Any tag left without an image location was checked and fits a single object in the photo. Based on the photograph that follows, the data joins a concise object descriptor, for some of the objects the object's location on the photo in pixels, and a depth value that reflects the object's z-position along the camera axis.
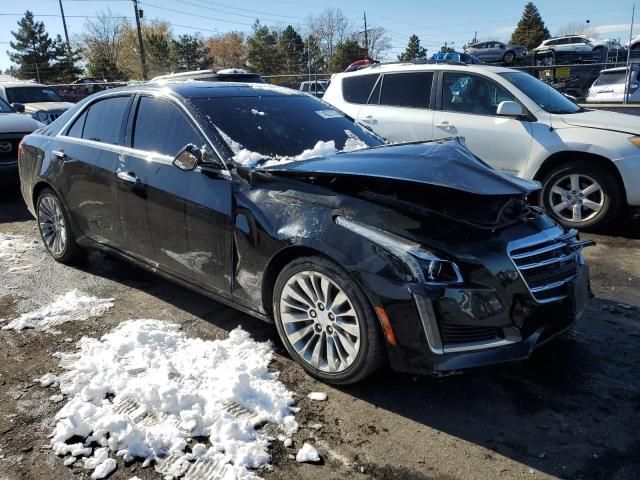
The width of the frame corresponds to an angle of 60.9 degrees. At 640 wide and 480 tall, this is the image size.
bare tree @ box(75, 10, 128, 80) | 67.94
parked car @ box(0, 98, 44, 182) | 8.14
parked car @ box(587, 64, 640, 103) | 16.03
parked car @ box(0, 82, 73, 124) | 13.48
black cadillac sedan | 2.71
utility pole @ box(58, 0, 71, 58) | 54.56
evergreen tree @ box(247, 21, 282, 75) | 60.44
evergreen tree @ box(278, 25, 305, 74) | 61.87
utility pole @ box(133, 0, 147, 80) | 43.48
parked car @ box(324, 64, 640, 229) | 5.94
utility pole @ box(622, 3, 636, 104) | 14.74
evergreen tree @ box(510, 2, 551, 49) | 61.88
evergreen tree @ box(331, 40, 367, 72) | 56.67
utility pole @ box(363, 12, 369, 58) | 70.86
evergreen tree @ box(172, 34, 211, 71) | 61.09
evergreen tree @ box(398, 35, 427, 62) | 71.06
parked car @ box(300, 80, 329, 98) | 21.95
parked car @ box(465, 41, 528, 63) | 32.78
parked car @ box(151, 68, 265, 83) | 10.32
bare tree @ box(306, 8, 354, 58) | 73.60
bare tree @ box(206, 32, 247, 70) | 70.69
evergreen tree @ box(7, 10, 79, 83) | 55.97
